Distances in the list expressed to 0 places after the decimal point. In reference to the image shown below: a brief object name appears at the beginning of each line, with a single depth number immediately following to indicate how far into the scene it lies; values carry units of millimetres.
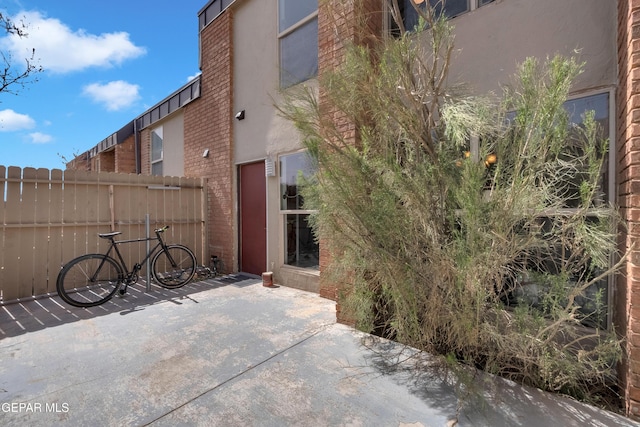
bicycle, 4503
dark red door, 5848
